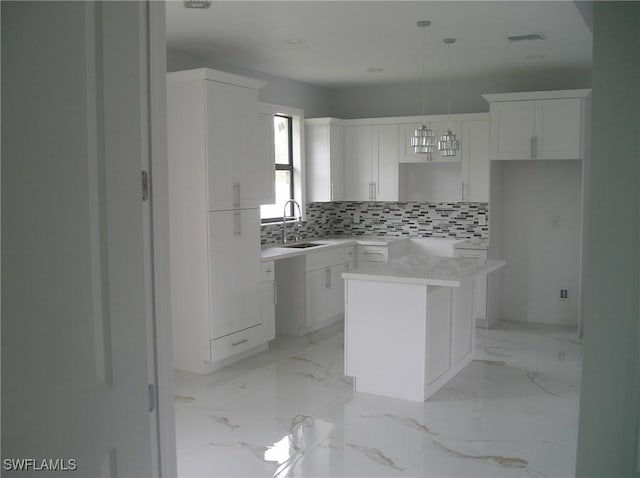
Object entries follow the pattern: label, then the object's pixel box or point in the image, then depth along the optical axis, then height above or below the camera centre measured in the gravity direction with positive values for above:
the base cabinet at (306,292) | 6.66 -1.05
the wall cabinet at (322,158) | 7.67 +0.39
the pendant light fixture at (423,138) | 4.94 +0.40
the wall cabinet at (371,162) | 7.72 +0.34
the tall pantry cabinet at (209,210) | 5.24 -0.16
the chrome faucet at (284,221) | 7.10 -0.33
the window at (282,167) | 7.37 +0.27
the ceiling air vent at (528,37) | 5.28 +1.25
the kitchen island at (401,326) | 4.61 -0.99
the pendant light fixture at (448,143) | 5.22 +0.38
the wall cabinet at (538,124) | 6.60 +0.67
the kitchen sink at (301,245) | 7.00 -0.59
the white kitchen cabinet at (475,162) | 7.14 +0.31
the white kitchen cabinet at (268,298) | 6.01 -1.00
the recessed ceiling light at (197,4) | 4.12 +1.20
